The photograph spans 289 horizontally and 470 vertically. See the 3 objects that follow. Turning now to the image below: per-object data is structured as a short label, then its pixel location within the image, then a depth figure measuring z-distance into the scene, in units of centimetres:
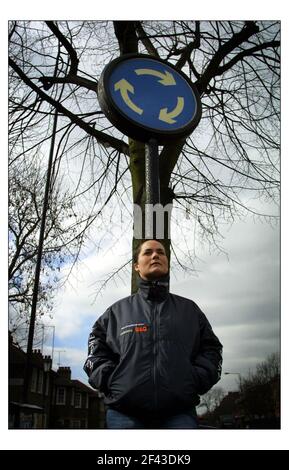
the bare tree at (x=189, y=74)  514
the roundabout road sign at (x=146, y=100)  323
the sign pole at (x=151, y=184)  316
